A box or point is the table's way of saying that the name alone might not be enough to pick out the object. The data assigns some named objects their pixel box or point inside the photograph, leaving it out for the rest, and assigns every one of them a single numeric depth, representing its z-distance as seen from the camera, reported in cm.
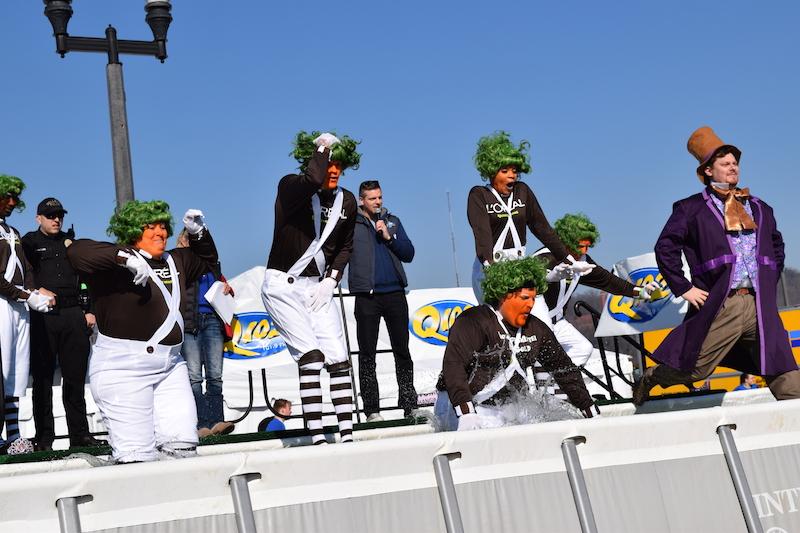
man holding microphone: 897
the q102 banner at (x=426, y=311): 1440
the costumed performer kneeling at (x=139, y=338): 580
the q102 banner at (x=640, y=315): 1057
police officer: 822
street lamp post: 955
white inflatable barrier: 356
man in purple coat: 686
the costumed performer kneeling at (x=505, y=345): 661
